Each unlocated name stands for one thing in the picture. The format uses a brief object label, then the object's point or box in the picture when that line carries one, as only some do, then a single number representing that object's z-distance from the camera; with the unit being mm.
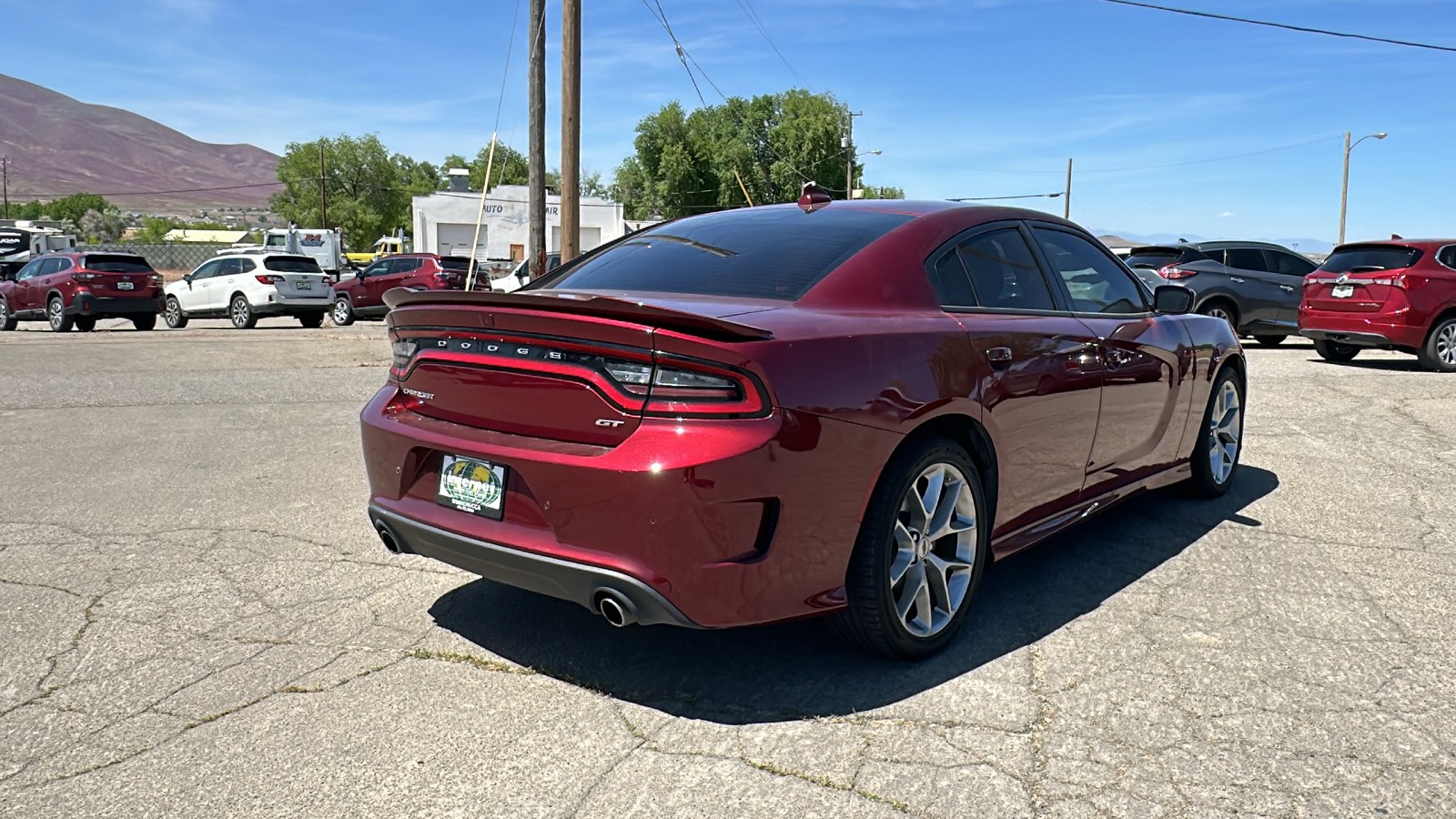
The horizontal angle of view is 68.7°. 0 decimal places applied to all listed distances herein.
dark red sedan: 2902
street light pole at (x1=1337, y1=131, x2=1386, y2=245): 46438
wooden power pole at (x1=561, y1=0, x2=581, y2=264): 15273
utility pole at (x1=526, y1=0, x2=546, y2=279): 17547
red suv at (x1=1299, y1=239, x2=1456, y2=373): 12883
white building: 50875
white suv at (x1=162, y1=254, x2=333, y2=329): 22531
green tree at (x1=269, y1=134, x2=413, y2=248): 98062
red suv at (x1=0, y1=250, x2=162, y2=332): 20953
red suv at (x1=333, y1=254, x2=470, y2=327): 24344
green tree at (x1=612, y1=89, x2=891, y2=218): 78062
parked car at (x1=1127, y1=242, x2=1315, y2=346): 16266
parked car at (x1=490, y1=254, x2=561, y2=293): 21675
